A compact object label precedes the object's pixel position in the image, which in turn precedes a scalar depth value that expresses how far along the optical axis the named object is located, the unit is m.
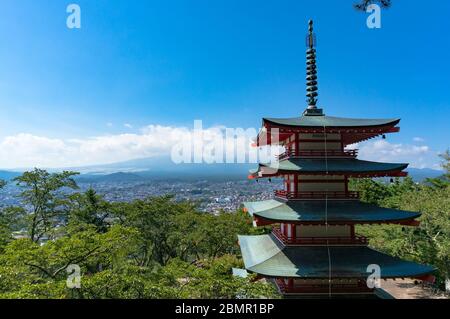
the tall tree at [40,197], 28.25
